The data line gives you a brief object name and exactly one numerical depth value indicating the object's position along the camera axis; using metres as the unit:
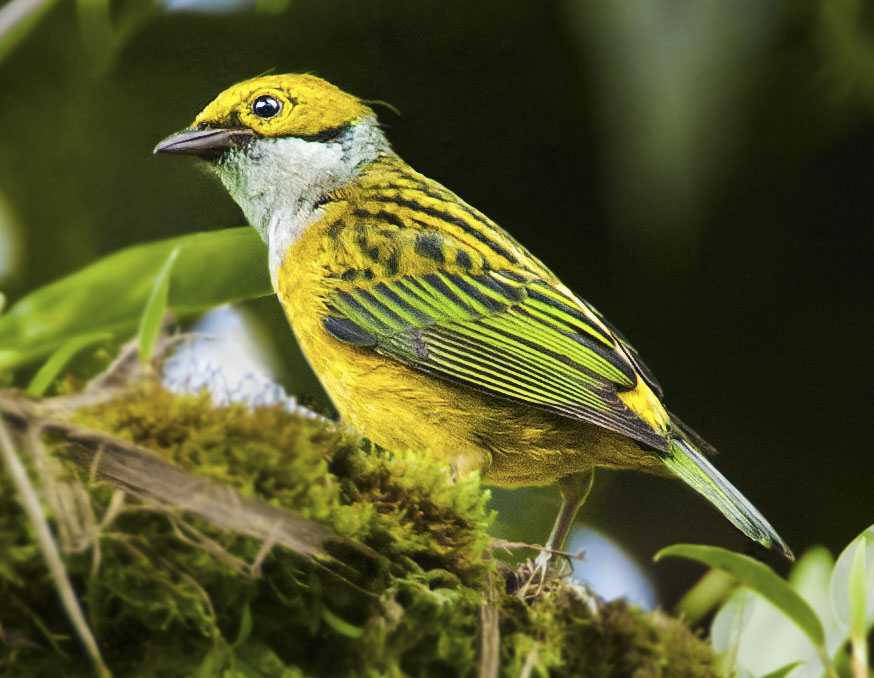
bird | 2.51
